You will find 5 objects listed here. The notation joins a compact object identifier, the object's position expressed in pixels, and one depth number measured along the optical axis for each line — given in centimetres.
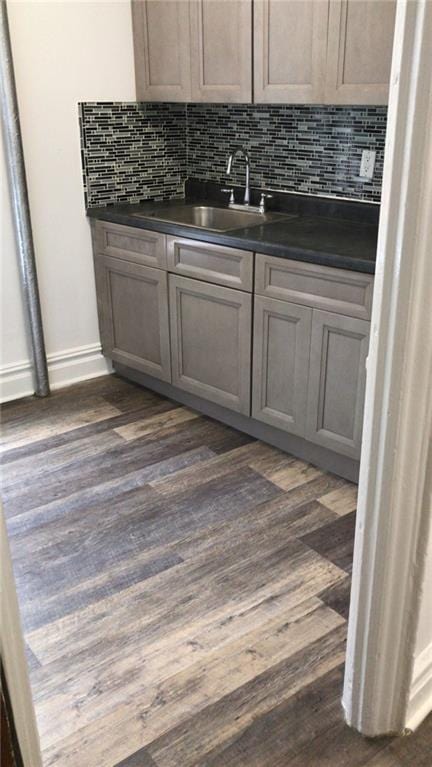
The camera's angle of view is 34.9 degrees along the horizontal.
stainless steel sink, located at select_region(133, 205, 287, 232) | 312
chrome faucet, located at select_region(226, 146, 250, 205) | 301
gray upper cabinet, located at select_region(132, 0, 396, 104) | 232
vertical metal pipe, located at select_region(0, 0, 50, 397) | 281
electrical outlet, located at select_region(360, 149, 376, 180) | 274
